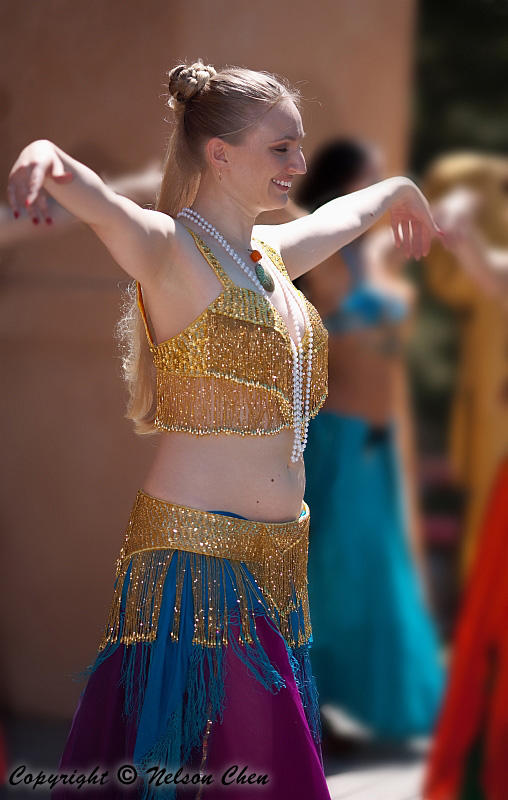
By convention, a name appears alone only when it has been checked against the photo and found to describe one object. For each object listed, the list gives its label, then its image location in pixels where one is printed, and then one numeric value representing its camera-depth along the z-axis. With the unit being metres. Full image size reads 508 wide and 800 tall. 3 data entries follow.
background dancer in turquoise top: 7.16
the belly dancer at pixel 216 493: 4.30
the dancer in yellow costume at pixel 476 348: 6.36
